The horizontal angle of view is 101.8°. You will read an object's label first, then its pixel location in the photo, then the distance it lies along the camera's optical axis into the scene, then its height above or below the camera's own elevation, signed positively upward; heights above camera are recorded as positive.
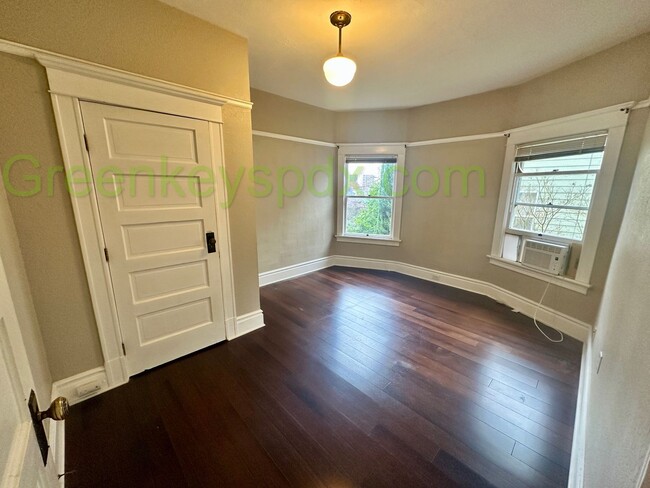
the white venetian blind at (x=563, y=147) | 2.46 +0.44
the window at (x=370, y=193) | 4.39 -0.06
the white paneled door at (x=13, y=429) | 0.48 -0.48
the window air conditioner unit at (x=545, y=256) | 2.75 -0.70
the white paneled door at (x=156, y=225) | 1.76 -0.27
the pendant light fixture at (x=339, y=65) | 1.91 +0.90
